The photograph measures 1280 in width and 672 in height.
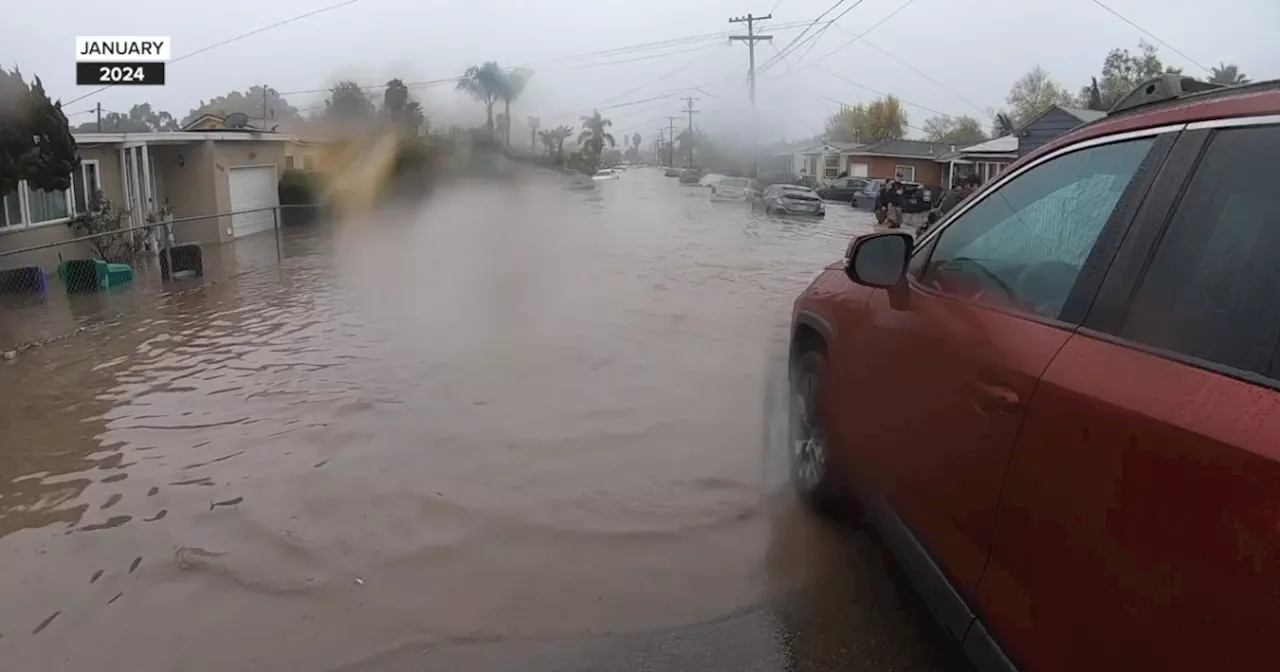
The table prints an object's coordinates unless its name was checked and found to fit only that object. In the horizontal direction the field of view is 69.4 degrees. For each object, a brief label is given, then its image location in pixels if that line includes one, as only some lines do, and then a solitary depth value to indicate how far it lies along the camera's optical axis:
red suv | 1.68
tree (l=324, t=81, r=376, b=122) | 22.11
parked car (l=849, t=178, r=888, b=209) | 39.17
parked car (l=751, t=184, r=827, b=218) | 32.78
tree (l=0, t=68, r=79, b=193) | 12.27
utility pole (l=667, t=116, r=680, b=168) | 123.12
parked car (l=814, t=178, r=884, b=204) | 45.16
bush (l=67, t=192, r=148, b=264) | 16.56
